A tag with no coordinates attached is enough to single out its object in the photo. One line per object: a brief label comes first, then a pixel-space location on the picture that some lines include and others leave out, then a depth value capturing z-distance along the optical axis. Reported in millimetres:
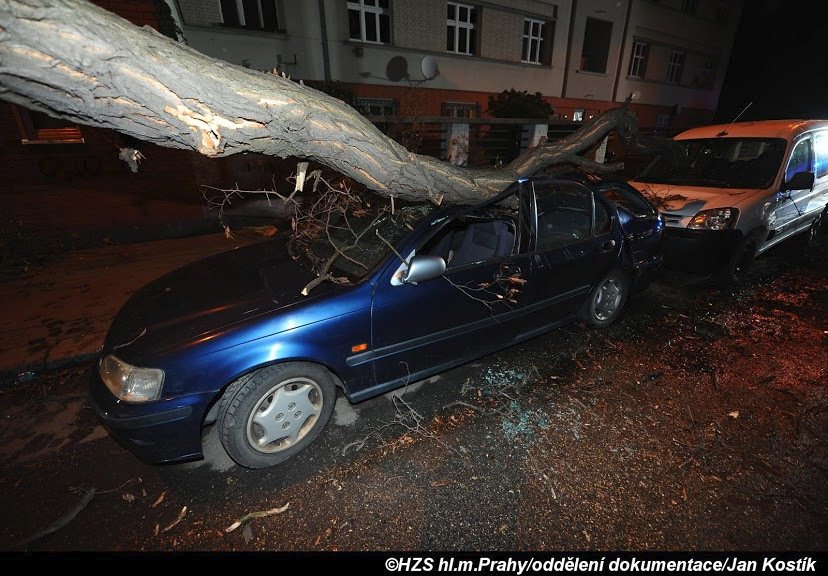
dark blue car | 2137
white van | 4590
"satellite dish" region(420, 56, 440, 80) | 12094
